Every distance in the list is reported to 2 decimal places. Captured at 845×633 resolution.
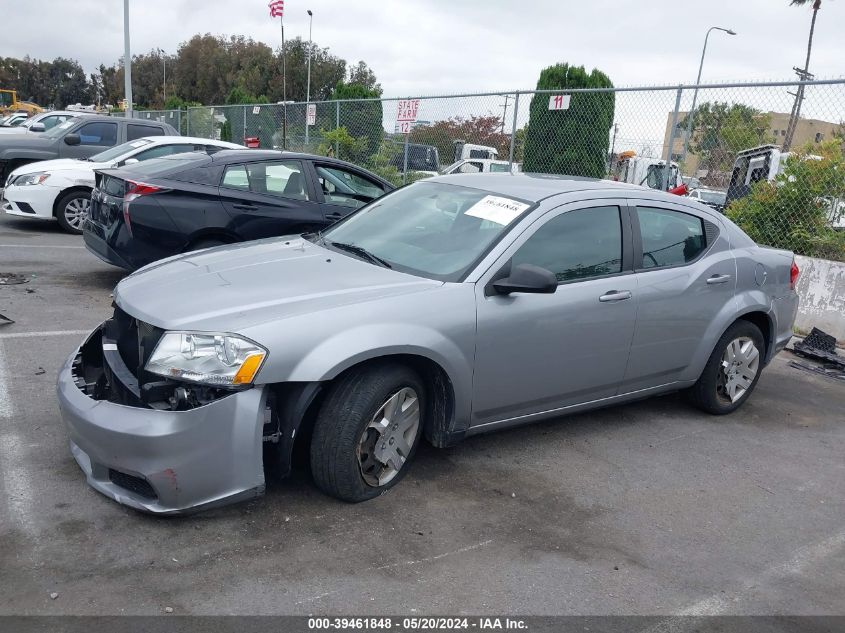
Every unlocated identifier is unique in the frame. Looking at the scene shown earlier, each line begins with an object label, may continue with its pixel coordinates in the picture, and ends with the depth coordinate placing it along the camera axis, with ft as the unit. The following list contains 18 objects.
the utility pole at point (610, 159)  36.91
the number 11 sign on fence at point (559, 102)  35.35
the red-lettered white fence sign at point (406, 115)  40.91
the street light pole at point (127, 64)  73.36
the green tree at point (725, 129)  30.55
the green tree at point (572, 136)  40.50
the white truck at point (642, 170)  34.01
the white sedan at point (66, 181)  34.35
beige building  27.96
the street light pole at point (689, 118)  29.22
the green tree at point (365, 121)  49.47
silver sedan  10.80
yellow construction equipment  169.39
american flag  59.11
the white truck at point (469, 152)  48.69
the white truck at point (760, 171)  26.84
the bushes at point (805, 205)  26.53
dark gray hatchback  22.50
